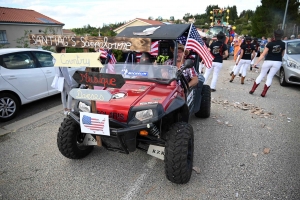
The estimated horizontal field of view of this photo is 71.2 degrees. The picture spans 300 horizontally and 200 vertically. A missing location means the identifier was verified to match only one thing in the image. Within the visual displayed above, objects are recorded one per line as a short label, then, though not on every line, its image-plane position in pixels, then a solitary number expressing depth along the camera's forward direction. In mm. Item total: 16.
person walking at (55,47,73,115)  4485
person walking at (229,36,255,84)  7789
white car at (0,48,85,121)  4746
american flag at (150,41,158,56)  4003
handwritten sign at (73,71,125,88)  2303
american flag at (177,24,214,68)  3715
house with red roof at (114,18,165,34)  40447
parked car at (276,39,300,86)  7184
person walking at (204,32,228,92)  7008
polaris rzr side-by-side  2461
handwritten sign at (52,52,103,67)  2336
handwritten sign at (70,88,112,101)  2346
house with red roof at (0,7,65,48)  26828
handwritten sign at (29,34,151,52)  2340
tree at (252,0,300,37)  29094
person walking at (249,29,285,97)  6176
